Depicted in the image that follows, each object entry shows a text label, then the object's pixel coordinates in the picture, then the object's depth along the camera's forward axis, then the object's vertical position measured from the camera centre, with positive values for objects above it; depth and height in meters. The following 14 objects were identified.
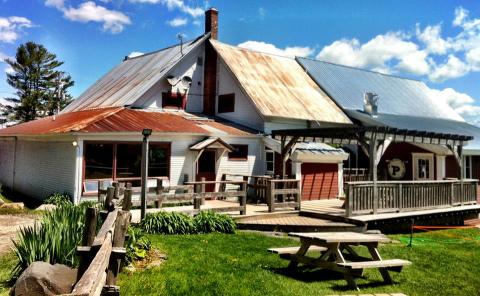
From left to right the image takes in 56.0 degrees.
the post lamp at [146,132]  11.86 +1.02
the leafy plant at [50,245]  6.82 -1.16
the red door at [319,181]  19.23 -0.30
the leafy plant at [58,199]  16.20 -1.06
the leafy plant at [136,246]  8.05 -1.43
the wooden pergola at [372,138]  14.11 +1.34
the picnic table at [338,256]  7.58 -1.49
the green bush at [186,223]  11.65 -1.37
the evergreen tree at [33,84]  51.47 +10.04
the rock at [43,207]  15.68 -1.31
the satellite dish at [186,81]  23.19 +4.65
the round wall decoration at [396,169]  23.28 +0.33
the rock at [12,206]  15.80 -1.31
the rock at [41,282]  5.35 -1.37
